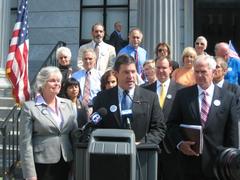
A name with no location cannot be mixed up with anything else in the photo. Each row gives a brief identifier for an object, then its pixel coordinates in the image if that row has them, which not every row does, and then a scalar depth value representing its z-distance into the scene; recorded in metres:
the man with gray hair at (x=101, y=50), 9.62
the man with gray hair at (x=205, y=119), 5.63
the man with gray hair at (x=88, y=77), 8.27
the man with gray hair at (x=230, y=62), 8.37
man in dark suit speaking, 5.38
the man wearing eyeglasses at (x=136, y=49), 9.30
